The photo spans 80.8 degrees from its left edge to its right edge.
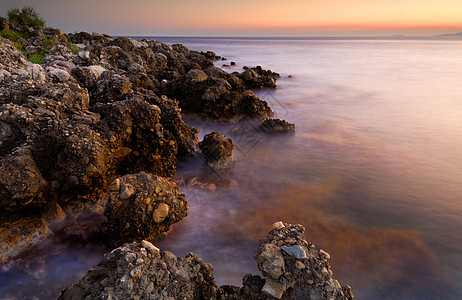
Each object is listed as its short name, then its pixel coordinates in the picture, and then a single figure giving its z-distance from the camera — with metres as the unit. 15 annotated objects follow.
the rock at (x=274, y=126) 7.56
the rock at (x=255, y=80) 13.63
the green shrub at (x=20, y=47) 9.75
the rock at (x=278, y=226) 2.53
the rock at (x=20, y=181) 3.05
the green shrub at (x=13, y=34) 12.11
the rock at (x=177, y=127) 5.12
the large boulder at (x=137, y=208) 3.18
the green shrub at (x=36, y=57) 8.19
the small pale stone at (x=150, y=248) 2.14
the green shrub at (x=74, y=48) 11.23
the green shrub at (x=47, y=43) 11.12
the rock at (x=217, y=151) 5.41
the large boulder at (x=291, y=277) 2.05
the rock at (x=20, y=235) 3.07
